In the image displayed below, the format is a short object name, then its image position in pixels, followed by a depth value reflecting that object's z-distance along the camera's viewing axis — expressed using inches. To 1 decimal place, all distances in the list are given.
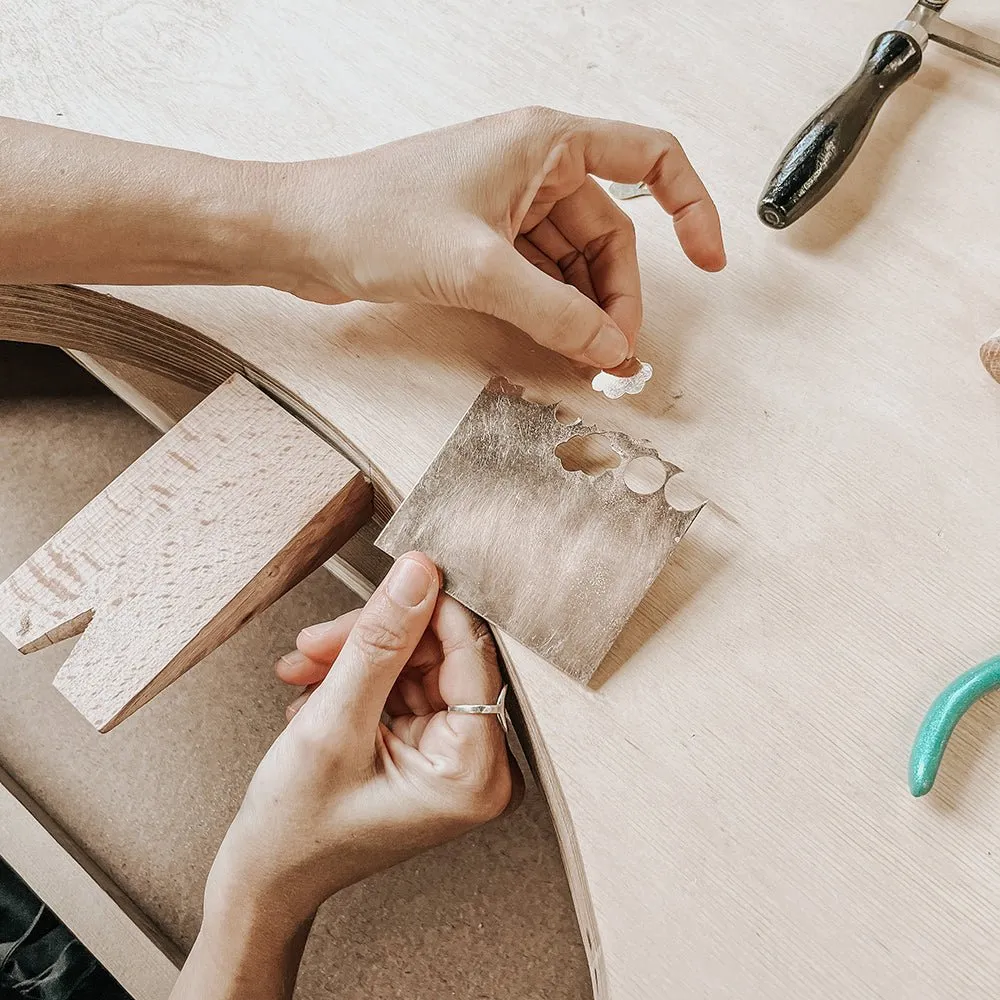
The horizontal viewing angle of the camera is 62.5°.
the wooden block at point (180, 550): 21.4
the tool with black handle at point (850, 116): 25.1
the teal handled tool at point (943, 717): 19.4
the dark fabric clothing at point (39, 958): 33.2
